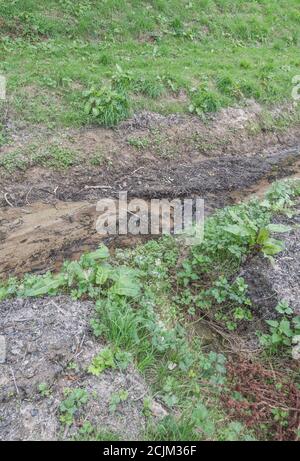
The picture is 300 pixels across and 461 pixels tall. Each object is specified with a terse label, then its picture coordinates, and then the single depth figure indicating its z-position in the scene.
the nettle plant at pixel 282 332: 4.38
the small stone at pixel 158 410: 3.67
